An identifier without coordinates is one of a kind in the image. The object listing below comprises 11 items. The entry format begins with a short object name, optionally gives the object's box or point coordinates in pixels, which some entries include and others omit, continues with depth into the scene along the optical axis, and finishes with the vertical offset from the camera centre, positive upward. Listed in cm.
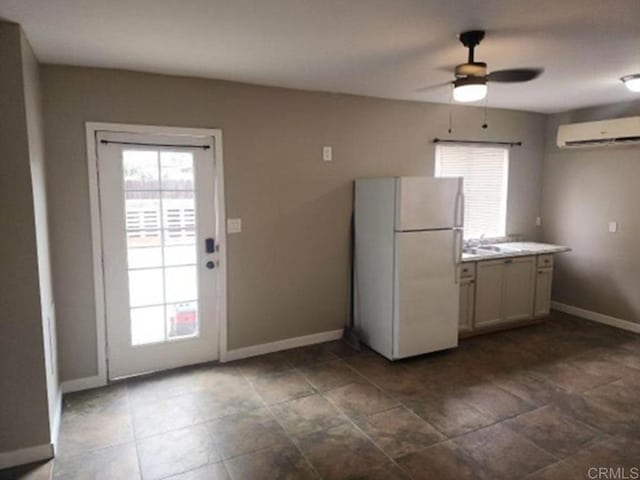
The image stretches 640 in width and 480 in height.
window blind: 478 +24
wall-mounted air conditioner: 425 +71
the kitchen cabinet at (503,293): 429 -98
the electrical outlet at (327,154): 402 +44
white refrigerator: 358 -53
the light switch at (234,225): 367 -22
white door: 329 -41
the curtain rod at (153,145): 320 +44
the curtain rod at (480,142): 459 +66
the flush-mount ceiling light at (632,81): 339 +97
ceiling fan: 244 +79
